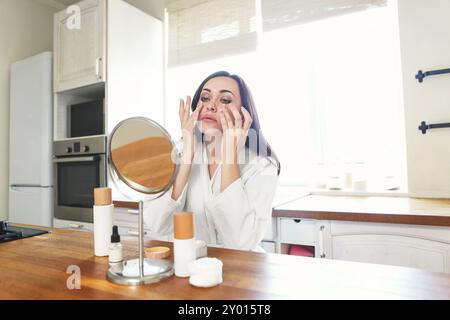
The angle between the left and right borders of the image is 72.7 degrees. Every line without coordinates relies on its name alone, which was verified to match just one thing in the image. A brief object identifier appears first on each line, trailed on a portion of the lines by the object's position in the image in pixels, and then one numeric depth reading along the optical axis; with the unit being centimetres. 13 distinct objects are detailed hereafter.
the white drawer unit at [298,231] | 141
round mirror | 73
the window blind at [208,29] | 220
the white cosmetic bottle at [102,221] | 81
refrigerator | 228
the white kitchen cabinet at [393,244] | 118
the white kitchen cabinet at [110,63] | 205
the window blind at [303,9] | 186
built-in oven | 201
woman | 103
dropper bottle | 73
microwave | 210
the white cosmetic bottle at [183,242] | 64
